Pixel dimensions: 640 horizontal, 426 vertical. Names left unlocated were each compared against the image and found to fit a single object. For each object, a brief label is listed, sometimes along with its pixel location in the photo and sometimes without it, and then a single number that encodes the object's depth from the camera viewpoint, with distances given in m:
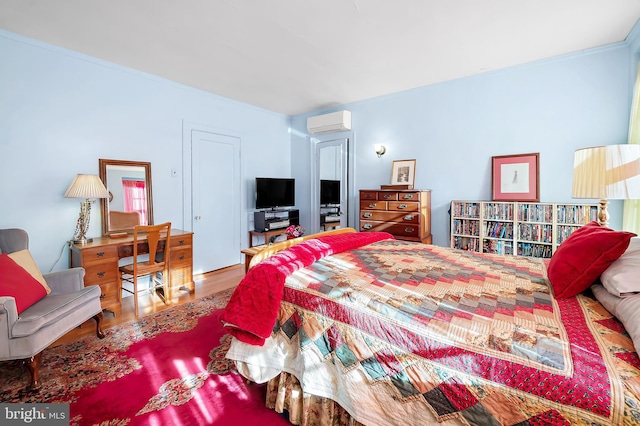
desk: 2.82
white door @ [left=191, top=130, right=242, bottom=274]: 4.34
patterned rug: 1.66
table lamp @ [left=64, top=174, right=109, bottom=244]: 2.91
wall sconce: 4.52
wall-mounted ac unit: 4.72
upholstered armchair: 1.81
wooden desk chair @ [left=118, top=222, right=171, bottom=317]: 3.03
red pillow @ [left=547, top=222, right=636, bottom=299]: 1.33
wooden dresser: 3.72
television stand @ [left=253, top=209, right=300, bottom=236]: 4.89
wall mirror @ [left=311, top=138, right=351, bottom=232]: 4.98
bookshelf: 3.09
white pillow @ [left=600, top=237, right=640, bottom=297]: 1.15
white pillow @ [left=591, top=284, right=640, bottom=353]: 0.97
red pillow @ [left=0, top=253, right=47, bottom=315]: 1.92
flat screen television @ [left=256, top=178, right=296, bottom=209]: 4.96
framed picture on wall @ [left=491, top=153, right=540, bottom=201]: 3.41
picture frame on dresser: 4.24
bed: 0.93
